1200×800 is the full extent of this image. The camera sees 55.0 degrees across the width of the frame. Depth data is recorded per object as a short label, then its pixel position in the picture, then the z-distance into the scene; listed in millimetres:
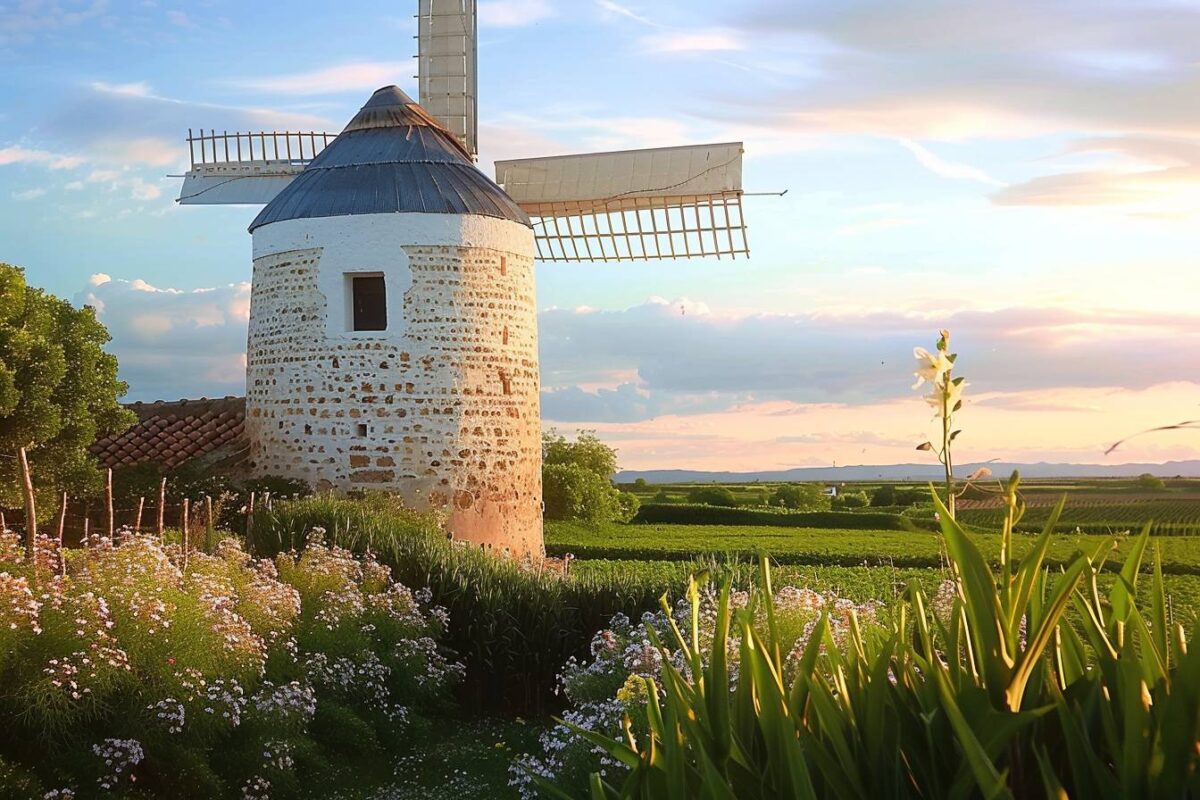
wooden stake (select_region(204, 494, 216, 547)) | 11086
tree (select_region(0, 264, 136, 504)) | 14414
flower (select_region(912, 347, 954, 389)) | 3402
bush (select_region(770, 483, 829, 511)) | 40781
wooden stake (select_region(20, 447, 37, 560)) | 11292
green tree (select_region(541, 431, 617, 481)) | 31625
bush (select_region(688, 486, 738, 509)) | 39000
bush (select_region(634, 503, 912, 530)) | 31078
